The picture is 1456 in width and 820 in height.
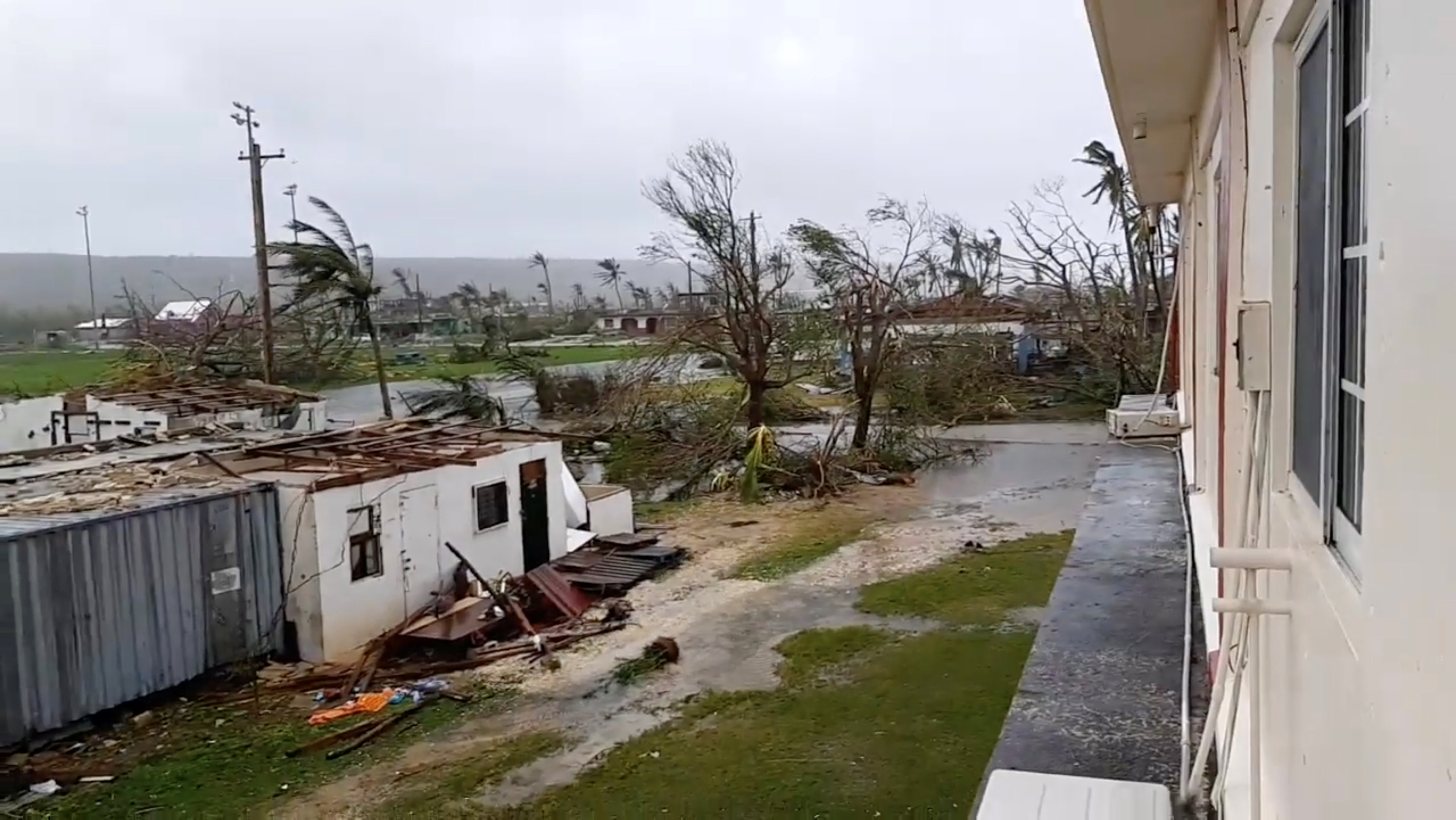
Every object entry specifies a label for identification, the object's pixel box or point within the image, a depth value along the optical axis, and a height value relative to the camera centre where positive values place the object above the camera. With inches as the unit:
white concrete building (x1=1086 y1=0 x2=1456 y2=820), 29.7 -3.7
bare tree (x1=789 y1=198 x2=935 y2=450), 698.8 +23.9
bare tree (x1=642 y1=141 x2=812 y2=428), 690.2 +41.8
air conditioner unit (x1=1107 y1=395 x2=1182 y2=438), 306.0 -31.7
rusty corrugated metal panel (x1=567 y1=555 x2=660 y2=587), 432.8 -101.1
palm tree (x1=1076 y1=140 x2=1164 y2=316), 824.3 +89.6
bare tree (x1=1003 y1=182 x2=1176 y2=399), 824.9 +29.2
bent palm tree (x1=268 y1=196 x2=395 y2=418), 746.2 +51.6
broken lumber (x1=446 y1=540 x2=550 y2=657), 377.1 -97.7
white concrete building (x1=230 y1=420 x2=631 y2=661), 354.6 -65.4
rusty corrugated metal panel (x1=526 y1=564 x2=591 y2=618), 401.4 -99.7
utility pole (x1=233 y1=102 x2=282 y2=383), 695.7 +71.8
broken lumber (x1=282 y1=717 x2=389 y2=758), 284.4 -108.3
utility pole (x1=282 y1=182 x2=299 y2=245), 748.0 +109.6
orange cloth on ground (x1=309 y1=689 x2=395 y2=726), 306.3 -108.1
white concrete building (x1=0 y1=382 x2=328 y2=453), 554.6 -35.5
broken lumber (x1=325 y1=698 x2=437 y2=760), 281.7 -108.7
